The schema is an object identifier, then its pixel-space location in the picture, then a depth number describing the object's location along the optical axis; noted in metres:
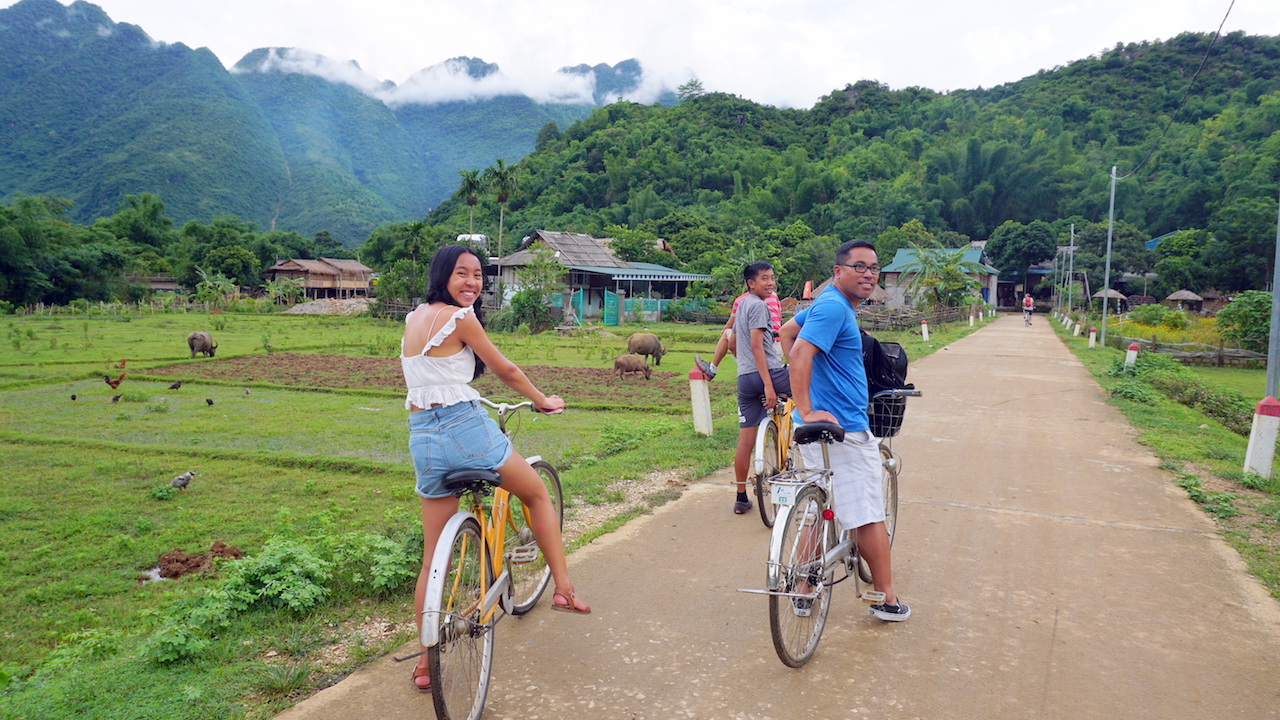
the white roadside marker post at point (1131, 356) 15.77
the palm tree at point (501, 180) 44.96
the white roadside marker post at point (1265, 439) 6.80
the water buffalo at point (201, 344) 19.75
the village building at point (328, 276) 64.25
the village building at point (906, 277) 55.97
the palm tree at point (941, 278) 41.56
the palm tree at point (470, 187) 46.11
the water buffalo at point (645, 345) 19.39
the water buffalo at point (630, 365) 16.95
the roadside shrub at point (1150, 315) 33.25
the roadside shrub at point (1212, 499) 5.86
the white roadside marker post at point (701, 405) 8.42
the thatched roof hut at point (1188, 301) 46.41
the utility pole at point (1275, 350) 8.12
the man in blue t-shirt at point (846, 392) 3.54
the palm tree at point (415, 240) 45.17
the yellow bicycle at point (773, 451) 5.18
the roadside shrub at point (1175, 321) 30.46
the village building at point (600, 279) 41.97
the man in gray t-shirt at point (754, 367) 5.42
